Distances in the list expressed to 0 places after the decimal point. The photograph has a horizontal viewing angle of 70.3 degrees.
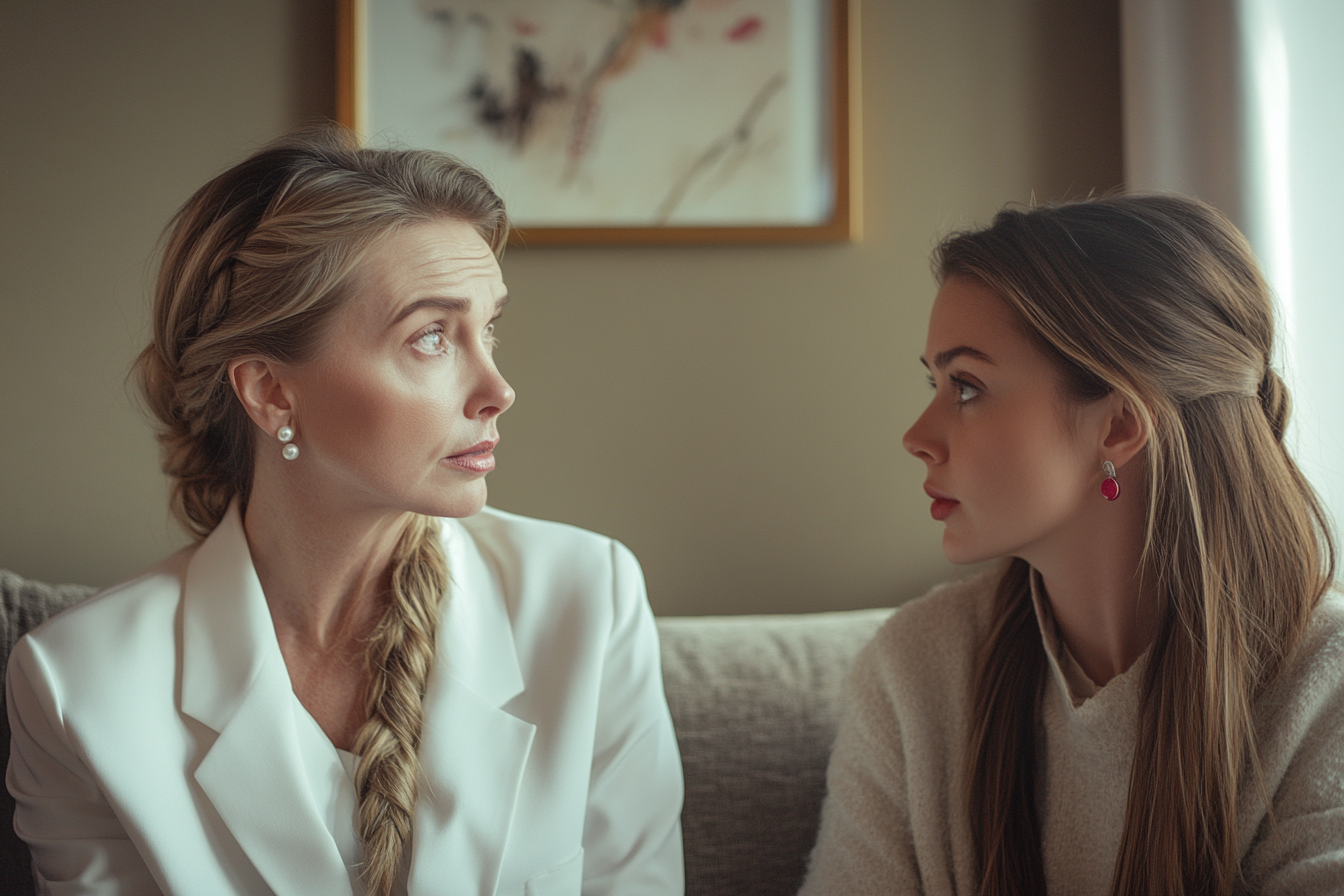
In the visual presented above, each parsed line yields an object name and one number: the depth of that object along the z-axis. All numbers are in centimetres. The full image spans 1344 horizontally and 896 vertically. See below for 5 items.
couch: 145
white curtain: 154
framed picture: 178
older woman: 112
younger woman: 108
